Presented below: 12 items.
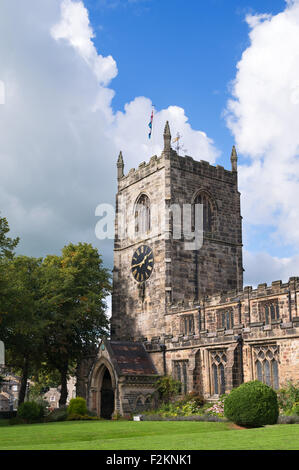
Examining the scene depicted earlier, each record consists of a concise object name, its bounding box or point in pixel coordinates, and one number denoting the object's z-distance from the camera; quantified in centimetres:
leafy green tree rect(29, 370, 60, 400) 4994
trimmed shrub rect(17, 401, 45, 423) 3488
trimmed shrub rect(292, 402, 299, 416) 2713
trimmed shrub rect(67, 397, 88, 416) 3584
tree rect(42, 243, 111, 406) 4347
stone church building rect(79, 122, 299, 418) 3434
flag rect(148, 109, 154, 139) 5231
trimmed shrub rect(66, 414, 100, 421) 3494
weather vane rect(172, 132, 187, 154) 5109
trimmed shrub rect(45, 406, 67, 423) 3509
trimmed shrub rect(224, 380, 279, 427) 2369
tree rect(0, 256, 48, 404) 3388
